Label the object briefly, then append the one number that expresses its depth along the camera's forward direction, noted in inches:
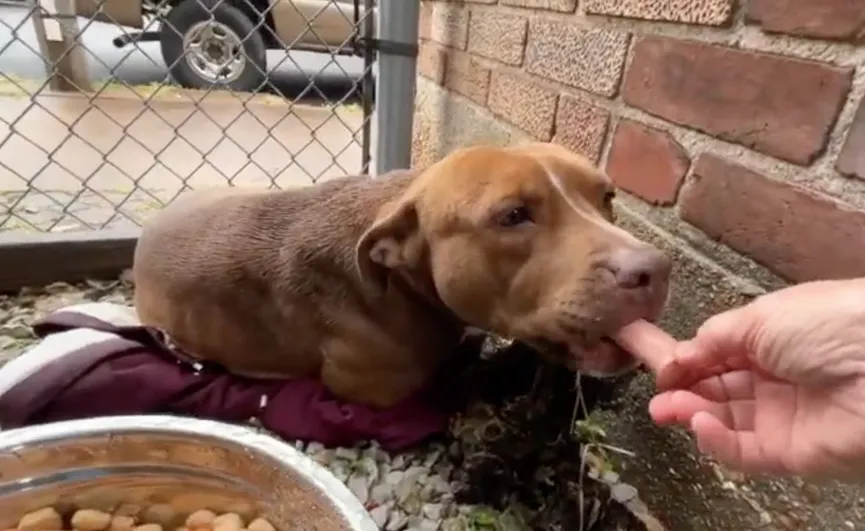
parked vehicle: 169.2
